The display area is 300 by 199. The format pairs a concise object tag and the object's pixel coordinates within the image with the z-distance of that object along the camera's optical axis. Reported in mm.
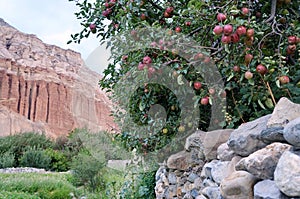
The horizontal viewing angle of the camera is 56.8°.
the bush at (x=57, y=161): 9156
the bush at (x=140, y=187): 2520
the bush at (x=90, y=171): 5428
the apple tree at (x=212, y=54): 1335
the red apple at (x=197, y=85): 1415
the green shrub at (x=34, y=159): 8641
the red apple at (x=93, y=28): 2061
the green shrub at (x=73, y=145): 9664
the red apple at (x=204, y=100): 1346
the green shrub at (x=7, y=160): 8188
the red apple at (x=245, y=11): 1376
